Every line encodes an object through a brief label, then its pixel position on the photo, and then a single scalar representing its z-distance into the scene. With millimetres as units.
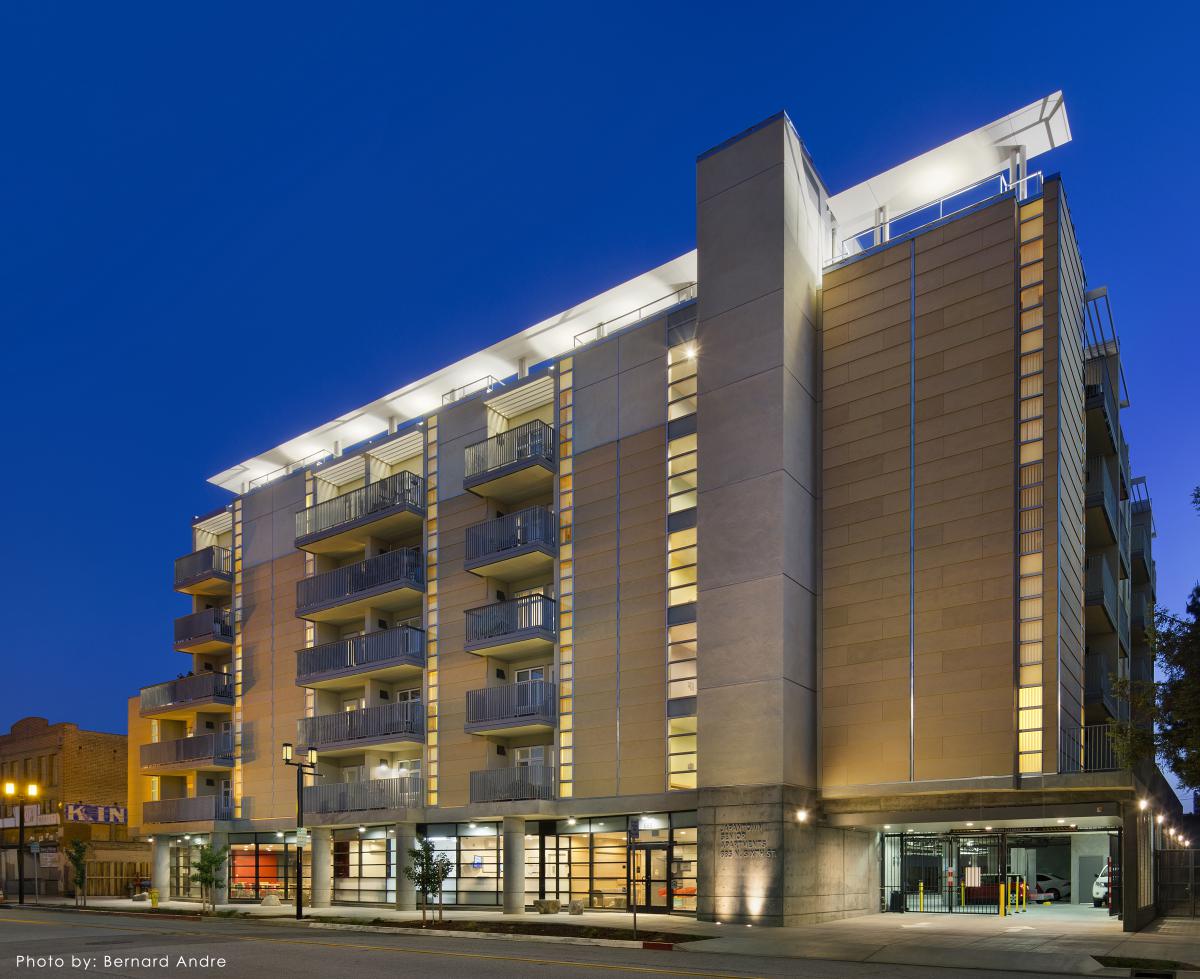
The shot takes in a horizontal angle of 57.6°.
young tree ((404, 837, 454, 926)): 29453
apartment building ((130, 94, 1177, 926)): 28250
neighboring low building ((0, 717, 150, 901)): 56562
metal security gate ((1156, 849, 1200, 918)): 32750
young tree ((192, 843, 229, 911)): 39344
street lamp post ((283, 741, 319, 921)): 33488
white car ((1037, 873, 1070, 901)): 44031
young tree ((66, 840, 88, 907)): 45406
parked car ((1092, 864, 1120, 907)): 39212
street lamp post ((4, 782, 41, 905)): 48538
